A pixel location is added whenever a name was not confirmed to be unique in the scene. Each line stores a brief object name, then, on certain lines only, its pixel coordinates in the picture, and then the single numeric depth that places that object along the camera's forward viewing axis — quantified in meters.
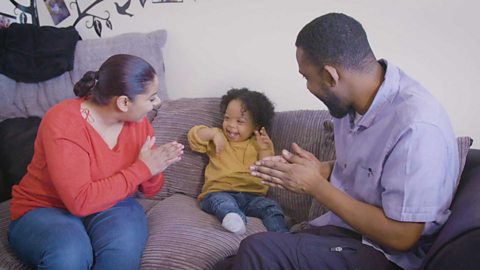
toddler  1.71
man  0.95
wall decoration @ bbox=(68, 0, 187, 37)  2.17
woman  1.23
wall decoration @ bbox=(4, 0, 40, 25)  2.33
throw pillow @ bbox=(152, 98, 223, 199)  1.85
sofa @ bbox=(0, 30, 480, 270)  0.94
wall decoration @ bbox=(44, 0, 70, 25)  2.28
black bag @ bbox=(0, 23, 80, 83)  1.98
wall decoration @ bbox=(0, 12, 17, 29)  2.28
